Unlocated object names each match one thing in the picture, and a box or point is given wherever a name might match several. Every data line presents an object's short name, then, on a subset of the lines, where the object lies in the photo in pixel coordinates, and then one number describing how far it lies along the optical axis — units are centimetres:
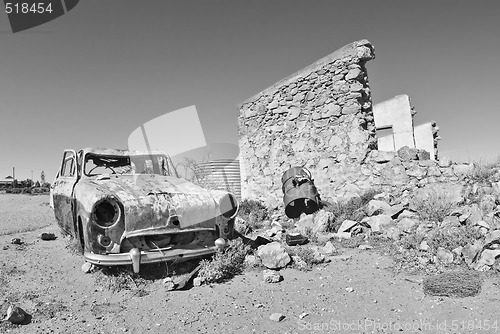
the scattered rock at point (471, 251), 361
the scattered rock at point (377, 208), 575
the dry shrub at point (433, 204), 501
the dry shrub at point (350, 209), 590
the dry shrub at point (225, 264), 368
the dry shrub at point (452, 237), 395
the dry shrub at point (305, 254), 413
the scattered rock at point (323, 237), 522
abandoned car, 351
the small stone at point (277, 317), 281
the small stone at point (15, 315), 271
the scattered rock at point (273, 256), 409
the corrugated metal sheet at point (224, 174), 988
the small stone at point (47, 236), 576
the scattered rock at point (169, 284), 345
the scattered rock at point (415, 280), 342
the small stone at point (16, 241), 529
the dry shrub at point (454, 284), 303
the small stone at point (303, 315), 286
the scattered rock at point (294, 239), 511
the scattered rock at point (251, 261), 416
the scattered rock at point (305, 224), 581
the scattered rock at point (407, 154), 632
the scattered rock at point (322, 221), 575
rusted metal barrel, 689
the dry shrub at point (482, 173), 535
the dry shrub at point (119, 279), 352
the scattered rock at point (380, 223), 524
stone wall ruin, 640
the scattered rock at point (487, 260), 346
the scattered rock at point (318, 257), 425
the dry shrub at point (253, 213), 694
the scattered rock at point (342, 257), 437
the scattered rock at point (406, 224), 496
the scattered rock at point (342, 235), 521
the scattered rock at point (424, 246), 407
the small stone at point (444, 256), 371
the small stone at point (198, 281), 359
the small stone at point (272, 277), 366
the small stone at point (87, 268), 400
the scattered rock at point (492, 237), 362
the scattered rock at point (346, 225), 539
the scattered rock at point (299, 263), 407
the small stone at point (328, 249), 466
